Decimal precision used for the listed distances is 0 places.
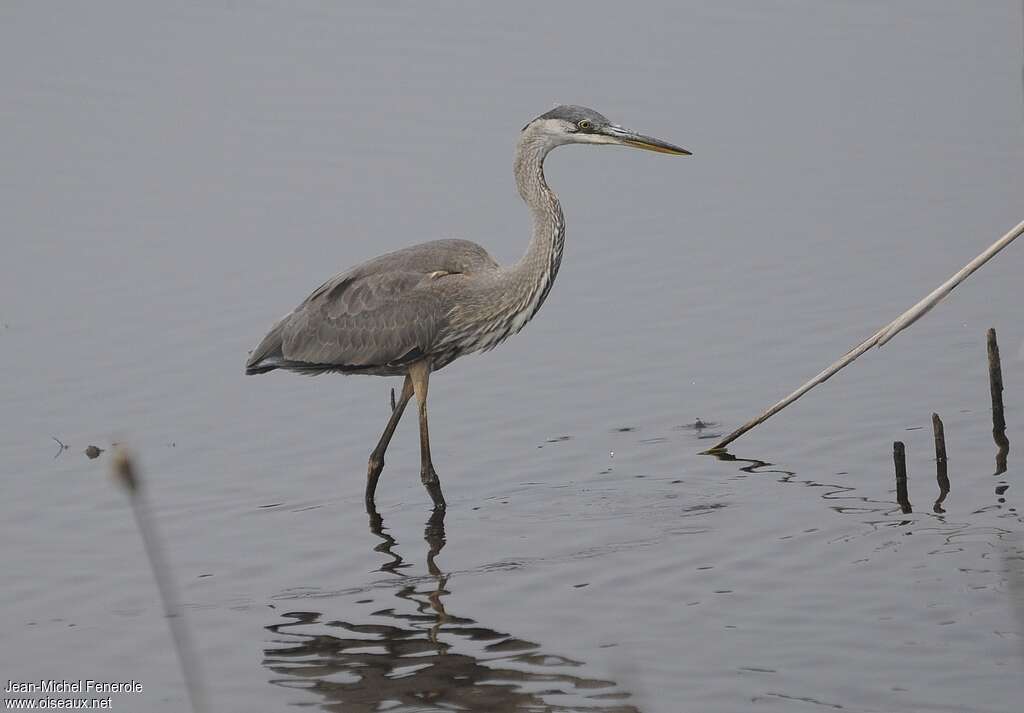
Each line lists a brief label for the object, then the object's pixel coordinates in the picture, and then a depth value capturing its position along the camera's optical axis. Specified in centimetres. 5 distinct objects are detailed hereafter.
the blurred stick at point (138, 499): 710
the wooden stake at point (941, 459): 1948
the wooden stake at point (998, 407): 2052
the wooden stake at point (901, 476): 1909
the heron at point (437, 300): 2112
